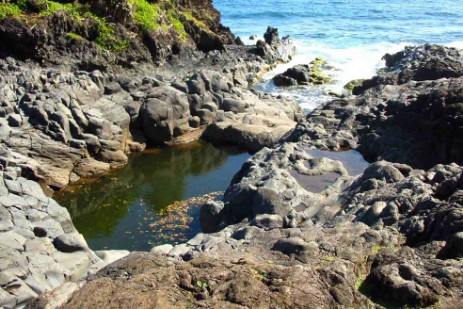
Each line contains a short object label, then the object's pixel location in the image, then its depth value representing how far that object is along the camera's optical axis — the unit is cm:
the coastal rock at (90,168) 3114
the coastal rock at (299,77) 5262
